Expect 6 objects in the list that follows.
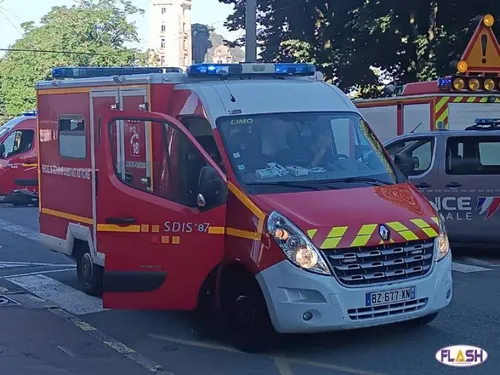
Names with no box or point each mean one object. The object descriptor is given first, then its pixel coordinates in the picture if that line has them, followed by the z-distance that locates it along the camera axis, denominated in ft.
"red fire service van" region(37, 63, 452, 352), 23.32
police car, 39.24
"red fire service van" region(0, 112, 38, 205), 70.49
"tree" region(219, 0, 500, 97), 80.18
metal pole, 56.54
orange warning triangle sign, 49.21
